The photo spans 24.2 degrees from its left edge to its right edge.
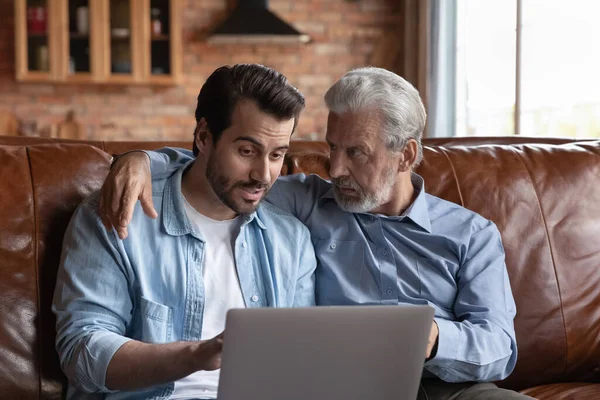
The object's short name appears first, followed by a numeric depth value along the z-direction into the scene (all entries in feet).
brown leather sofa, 7.40
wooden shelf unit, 18.00
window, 13.01
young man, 6.96
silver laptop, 5.96
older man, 7.78
